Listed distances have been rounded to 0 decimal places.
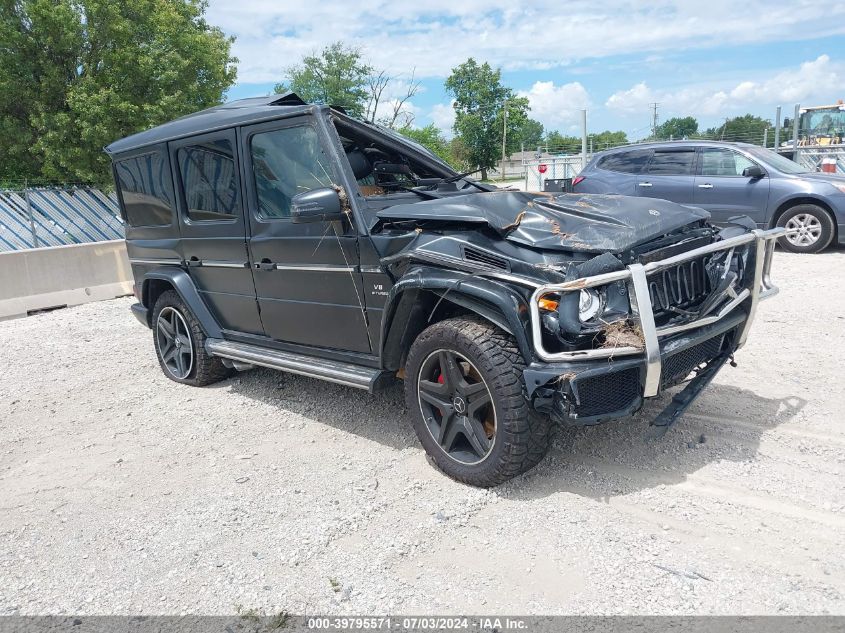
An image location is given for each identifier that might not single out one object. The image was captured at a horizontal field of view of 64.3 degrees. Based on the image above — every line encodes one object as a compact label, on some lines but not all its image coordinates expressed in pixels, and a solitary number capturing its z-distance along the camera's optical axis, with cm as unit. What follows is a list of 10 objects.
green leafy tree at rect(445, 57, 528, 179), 6091
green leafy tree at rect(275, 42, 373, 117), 4056
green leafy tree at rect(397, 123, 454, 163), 3793
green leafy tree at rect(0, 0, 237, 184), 1905
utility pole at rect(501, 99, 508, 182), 5853
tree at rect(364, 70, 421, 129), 3519
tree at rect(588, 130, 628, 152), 2844
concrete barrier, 959
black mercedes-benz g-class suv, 319
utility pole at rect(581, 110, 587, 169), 1673
